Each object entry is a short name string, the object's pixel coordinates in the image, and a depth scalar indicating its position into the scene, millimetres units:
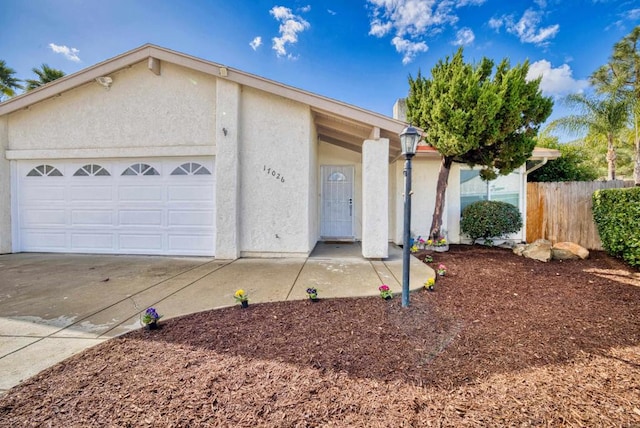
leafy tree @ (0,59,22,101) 14184
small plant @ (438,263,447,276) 4753
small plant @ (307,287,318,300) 3508
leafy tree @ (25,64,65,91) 12445
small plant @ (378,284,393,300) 3588
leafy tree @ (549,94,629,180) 10031
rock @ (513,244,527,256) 6605
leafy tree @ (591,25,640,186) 10094
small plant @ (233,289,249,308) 3320
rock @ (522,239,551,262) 6093
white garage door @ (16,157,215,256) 6410
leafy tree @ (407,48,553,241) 5965
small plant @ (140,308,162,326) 2744
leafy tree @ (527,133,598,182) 8953
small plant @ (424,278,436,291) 3975
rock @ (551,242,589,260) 6152
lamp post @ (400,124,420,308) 3297
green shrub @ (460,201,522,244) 7340
